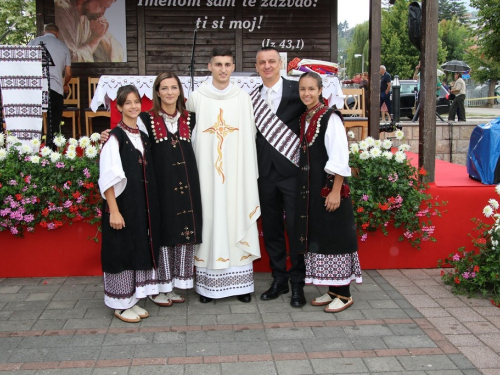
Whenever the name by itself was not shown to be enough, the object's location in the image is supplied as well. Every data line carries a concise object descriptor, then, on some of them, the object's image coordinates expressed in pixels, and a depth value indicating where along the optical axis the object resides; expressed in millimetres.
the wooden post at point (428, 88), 5594
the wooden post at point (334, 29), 11057
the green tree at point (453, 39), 56969
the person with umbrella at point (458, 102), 15039
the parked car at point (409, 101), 19864
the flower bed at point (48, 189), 5051
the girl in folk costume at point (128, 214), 4070
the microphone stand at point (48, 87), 6675
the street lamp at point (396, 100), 13125
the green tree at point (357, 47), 64812
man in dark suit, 4465
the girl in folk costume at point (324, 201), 4203
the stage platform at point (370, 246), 5277
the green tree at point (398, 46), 44250
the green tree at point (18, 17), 17938
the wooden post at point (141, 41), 10805
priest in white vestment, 4449
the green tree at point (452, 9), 93688
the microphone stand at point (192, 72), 7042
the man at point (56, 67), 8188
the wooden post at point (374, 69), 6363
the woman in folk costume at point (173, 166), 4312
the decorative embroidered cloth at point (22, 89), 6176
